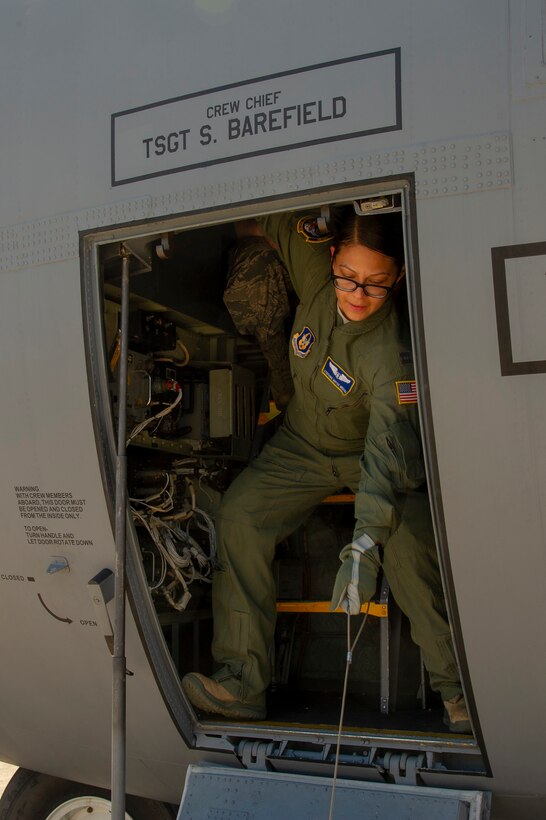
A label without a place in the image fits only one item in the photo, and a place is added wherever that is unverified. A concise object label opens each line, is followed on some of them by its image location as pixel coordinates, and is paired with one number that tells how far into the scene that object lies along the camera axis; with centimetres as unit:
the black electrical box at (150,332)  357
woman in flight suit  282
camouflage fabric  370
